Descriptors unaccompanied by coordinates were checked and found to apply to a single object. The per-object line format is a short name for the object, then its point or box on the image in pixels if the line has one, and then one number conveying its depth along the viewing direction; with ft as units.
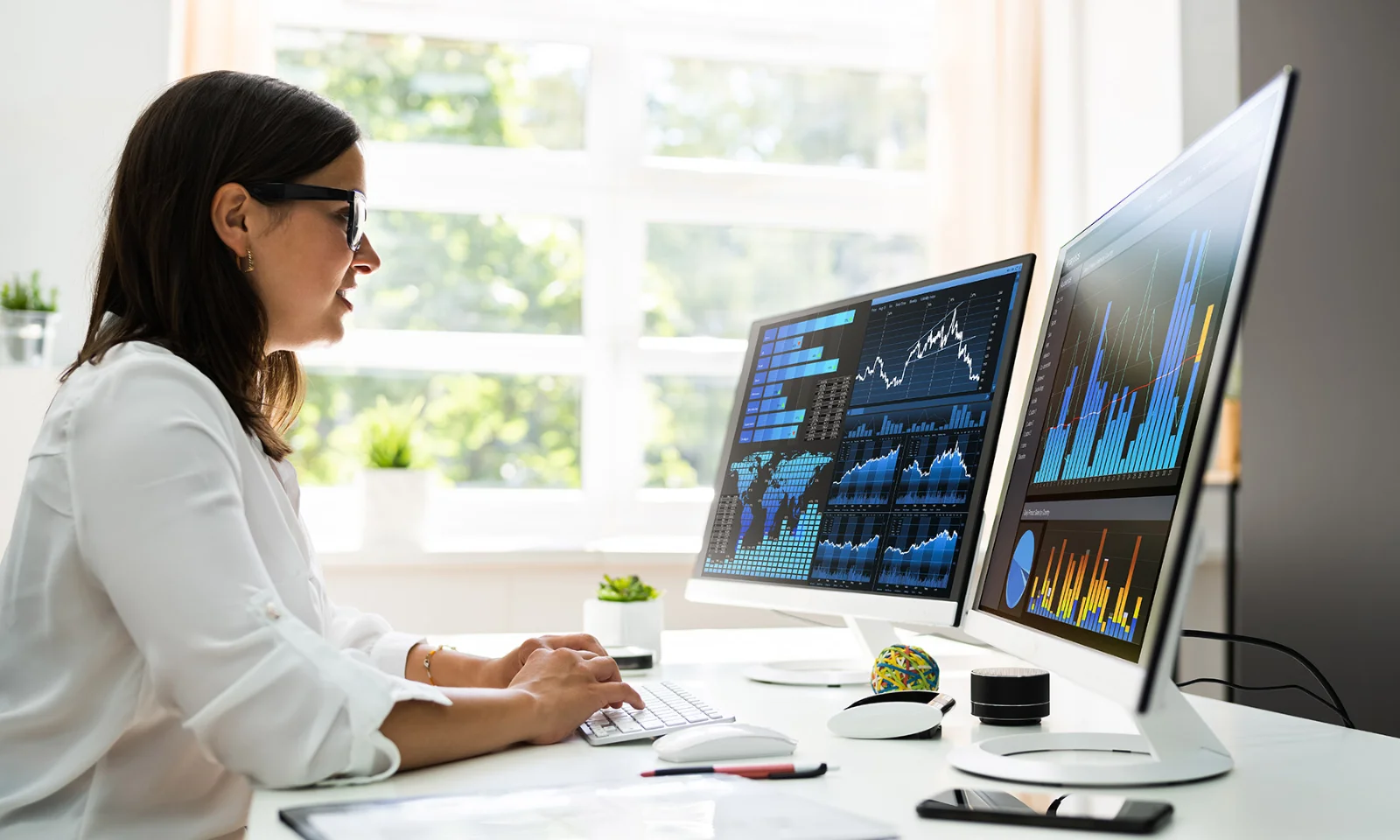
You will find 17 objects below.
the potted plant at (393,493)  9.19
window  10.33
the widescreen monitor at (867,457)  4.22
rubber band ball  4.20
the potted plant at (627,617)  5.60
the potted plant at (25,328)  7.82
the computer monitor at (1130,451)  2.43
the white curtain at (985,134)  10.55
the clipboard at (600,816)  2.48
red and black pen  3.03
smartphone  2.49
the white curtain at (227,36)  9.07
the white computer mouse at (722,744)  3.19
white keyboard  3.53
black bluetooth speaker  3.79
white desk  2.59
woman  2.92
